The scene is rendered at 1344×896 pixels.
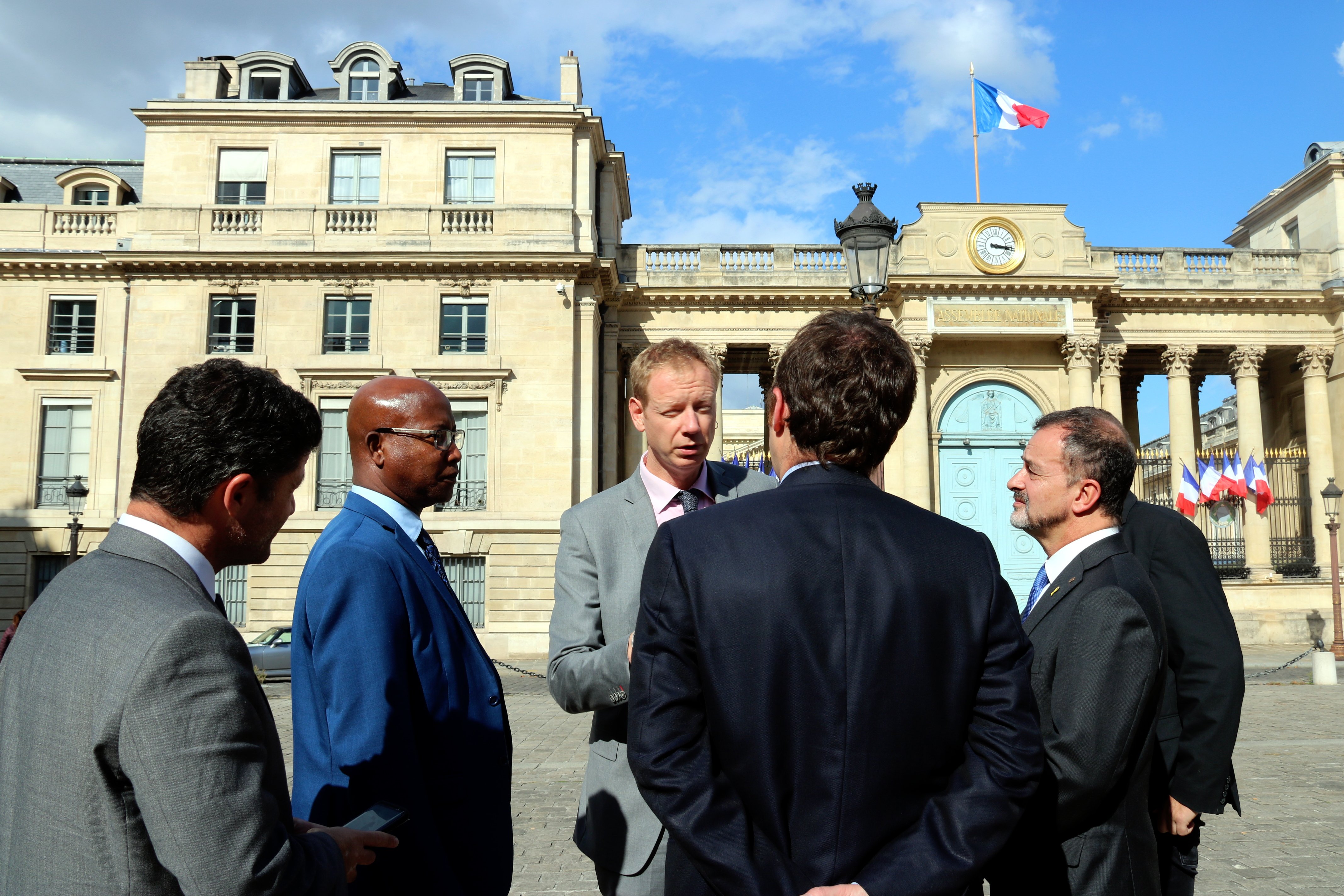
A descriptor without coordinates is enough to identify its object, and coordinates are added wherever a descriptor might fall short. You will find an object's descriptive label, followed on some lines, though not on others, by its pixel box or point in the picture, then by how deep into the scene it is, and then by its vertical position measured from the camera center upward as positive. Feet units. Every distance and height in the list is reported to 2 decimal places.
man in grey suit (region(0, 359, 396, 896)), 5.60 -1.42
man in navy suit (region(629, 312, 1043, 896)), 6.55 -1.34
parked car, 62.34 -9.76
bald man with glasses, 8.13 -1.78
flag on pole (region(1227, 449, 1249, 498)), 81.46 +1.81
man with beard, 9.04 -2.07
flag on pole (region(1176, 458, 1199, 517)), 82.28 +0.83
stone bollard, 56.95 -9.37
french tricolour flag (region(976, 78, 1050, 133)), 92.63 +37.03
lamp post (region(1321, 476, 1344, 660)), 71.36 -3.41
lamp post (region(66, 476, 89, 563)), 63.21 +0.04
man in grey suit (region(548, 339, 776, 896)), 9.84 -0.78
